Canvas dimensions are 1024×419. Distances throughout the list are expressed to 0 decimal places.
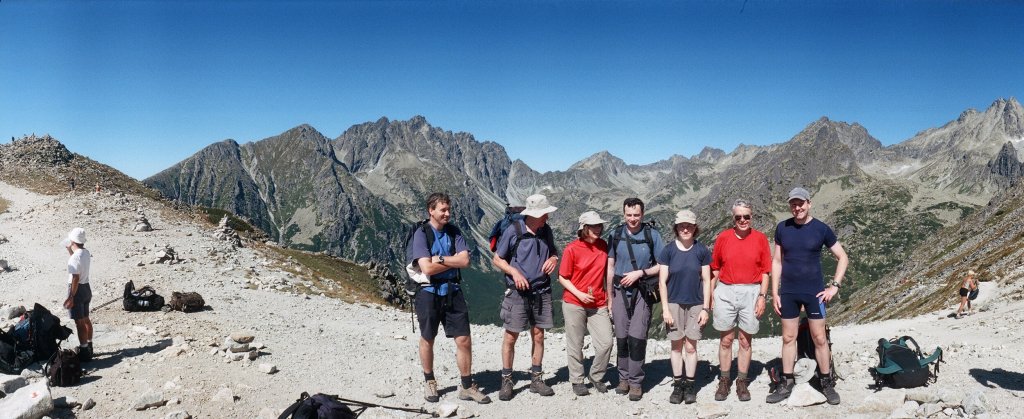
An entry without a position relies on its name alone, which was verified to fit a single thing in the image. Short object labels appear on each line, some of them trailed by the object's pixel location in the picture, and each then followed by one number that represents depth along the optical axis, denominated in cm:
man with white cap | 1171
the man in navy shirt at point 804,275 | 886
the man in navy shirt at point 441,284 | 914
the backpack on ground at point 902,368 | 939
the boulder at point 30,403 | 823
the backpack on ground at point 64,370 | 1023
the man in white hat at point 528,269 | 962
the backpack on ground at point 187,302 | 1742
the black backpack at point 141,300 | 1699
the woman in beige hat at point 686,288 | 928
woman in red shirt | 960
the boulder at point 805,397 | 902
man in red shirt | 912
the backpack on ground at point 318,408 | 748
